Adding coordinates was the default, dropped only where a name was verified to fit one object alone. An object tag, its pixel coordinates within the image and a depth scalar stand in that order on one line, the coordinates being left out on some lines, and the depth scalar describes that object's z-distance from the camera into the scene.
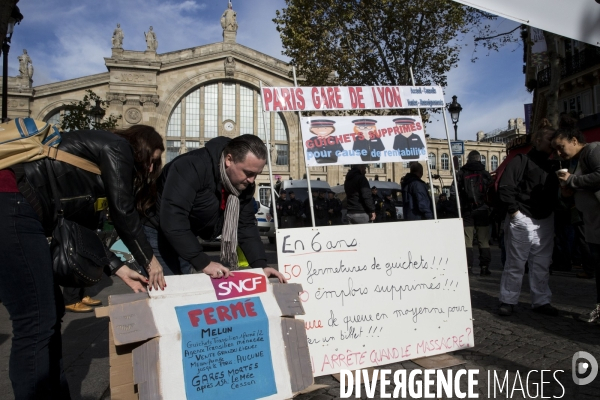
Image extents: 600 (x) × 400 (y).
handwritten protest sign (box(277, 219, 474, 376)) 3.50
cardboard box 2.19
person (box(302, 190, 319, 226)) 16.98
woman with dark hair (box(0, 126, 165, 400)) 2.28
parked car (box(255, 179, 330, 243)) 18.25
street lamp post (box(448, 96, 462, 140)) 18.36
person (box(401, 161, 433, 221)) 7.58
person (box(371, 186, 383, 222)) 13.67
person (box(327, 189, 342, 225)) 16.33
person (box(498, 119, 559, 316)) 5.04
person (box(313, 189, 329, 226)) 16.11
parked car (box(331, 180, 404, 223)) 19.25
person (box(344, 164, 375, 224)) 9.05
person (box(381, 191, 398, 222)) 16.38
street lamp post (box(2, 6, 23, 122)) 10.66
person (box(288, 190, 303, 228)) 16.75
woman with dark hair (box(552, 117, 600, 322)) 4.50
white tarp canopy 2.29
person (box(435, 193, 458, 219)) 10.65
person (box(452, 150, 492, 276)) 8.25
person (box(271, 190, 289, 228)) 16.66
